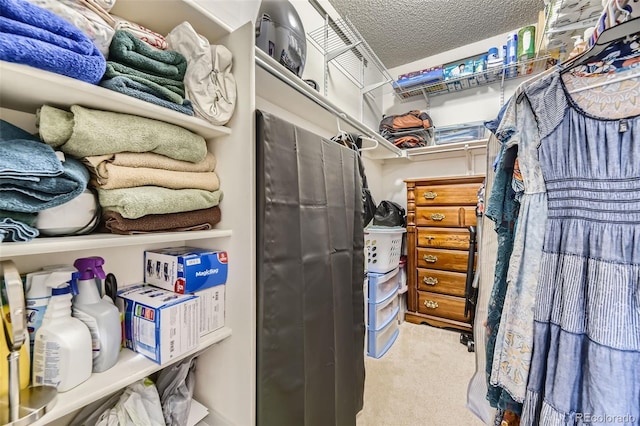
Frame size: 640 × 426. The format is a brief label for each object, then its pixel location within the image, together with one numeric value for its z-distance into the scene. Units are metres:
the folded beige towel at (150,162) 0.61
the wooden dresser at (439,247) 2.31
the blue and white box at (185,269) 0.76
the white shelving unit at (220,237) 0.62
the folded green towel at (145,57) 0.63
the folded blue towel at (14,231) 0.45
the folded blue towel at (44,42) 0.44
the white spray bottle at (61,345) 0.53
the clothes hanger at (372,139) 1.77
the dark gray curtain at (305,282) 0.84
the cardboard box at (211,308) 0.79
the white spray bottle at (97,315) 0.60
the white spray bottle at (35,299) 0.55
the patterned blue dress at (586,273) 0.53
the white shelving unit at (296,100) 1.02
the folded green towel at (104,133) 0.55
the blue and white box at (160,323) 0.66
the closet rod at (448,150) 2.33
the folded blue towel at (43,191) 0.46
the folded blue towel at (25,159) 0.46
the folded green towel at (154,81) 0.61
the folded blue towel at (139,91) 0.60
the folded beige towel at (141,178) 0.60
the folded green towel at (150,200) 0.61
